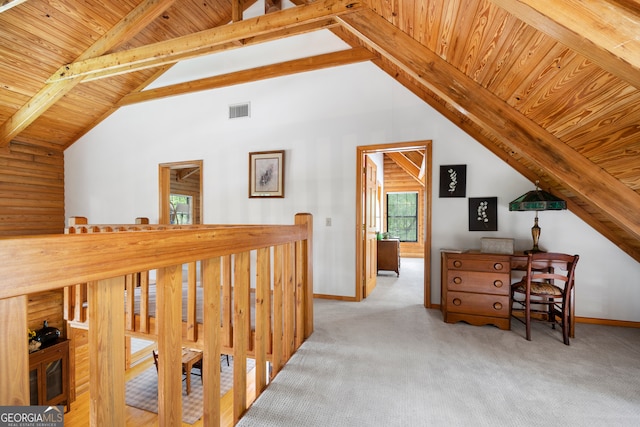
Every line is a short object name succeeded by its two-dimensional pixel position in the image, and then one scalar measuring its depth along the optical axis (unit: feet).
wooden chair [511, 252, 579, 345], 7.20
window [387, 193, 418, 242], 26.02
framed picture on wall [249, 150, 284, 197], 12.39
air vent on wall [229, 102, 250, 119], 12.96
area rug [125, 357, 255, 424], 12.01
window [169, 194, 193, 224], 25.70
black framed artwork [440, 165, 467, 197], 9.94
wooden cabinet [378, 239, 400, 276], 16.79
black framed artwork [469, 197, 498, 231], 9.66
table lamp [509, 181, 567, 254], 7.68
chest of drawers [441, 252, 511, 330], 7.96
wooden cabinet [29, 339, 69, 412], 11.10
